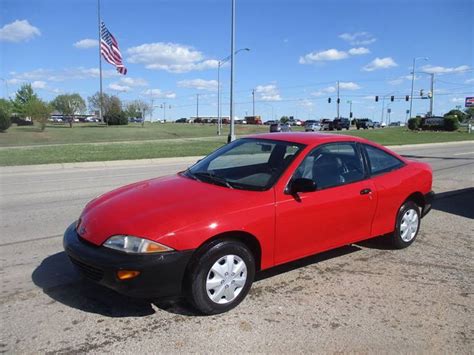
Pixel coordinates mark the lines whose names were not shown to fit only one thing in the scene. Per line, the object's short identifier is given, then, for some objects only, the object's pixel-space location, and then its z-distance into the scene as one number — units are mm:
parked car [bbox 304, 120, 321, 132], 60012
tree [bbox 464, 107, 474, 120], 124312
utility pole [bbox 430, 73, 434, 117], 74500
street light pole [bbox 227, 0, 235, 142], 27922
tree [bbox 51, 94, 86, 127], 97062
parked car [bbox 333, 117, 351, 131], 63312
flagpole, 71088
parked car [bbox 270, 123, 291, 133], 53562
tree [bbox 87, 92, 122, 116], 80125
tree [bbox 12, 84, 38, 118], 99438
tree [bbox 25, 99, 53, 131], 53062
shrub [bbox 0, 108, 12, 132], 45378
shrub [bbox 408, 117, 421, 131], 60781
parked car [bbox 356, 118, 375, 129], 68125
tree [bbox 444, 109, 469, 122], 92531
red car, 3482
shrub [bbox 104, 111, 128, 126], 78375
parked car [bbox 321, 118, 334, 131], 63844
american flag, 48438
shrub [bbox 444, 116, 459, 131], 58250
